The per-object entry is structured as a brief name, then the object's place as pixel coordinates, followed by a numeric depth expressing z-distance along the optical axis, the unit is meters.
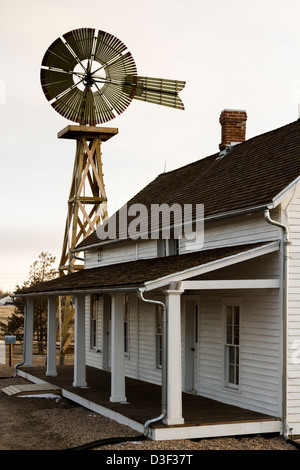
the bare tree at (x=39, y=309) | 37.53
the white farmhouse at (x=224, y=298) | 12.63
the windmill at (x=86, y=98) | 26.75
